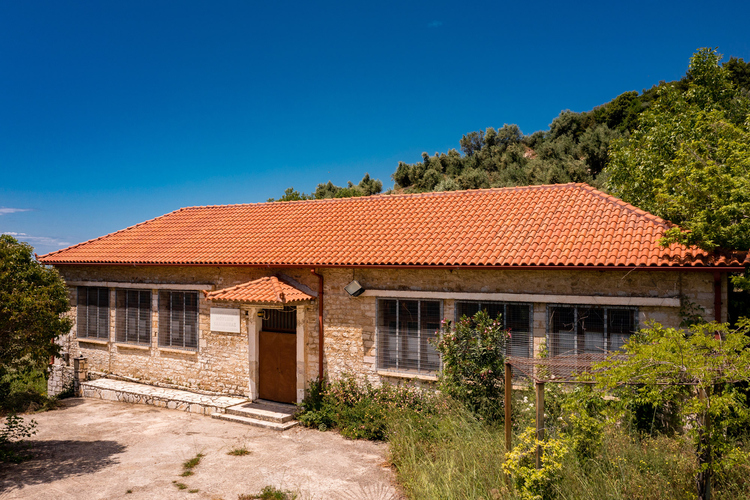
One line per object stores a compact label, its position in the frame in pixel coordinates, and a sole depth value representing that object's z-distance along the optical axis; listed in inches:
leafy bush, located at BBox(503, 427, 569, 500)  217.8
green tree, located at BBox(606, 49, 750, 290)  335.0
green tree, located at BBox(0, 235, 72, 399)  308.7
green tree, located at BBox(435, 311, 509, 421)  354.9
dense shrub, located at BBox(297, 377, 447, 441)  389.7
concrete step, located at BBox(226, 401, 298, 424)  438.9
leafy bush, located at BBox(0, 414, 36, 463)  333.7
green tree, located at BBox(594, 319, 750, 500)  202.7
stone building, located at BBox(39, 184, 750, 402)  362.0
